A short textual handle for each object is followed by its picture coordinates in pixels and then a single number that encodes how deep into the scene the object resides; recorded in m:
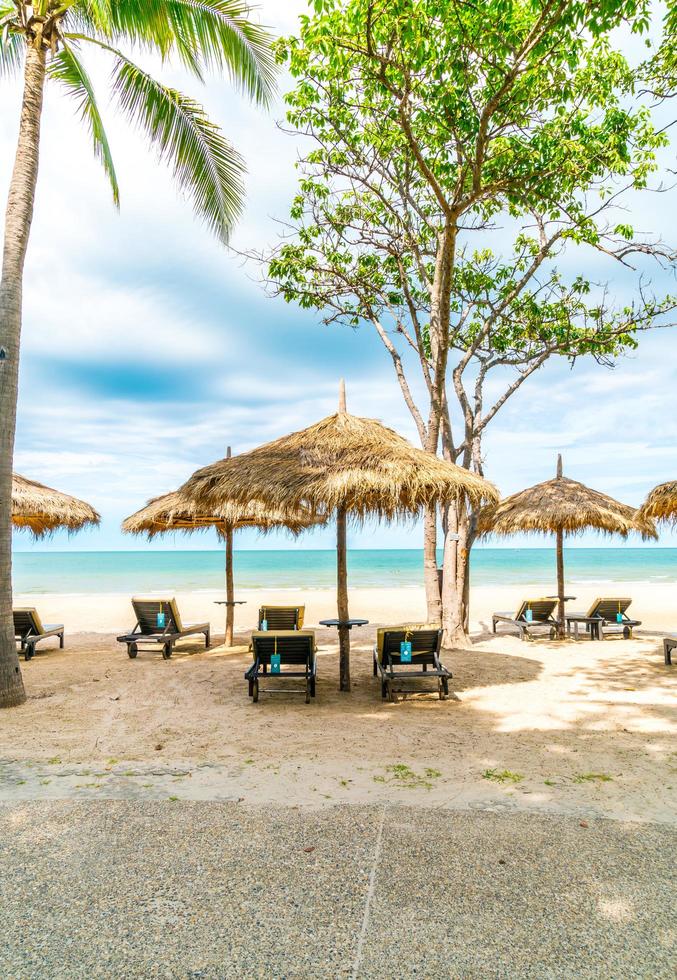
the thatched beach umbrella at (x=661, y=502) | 8.12
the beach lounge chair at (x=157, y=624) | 8.50
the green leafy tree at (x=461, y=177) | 5.65
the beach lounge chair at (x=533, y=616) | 10.23
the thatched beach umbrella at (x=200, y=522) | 8.46
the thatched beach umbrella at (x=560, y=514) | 10.22
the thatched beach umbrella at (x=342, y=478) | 5.58
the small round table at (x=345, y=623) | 6.28
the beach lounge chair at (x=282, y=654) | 5.91
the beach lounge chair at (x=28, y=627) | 8.55
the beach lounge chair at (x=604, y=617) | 10.18
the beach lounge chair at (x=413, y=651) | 5.96
